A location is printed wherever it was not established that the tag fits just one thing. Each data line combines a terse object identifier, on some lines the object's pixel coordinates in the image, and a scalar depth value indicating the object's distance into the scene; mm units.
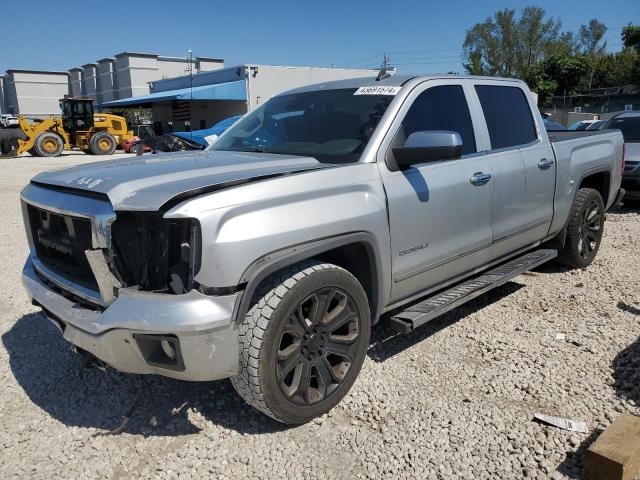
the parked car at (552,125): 13872
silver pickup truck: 2428
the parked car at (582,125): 18261
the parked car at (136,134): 28641
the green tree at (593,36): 76375
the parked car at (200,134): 20116
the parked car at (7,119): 43775
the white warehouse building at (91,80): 74875
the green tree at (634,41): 45594
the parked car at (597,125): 14141
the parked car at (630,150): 8898
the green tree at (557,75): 53406
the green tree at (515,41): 67125
